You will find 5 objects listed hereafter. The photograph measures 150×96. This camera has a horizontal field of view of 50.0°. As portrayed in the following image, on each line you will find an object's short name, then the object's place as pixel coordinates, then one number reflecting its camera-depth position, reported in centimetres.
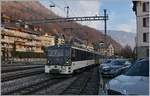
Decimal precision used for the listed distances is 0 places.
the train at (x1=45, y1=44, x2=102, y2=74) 1300
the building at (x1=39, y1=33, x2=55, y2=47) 5902
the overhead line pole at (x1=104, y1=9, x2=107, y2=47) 2246
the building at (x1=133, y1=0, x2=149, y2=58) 2631
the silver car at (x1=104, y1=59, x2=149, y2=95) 272
